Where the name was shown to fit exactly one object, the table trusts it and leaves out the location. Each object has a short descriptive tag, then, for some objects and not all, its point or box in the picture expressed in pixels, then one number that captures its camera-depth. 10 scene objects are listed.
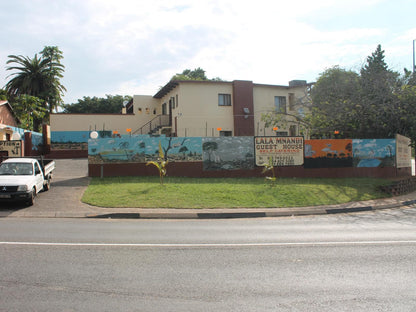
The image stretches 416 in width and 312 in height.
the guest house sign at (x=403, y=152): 21.29
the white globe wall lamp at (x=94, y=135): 20.69
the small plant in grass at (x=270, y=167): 16.82
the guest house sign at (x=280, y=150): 20.02
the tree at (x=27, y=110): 38.66
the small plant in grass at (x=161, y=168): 16.29
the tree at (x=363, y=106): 22.07
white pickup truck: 12.31
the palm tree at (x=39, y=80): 43.72
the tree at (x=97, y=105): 62.65
